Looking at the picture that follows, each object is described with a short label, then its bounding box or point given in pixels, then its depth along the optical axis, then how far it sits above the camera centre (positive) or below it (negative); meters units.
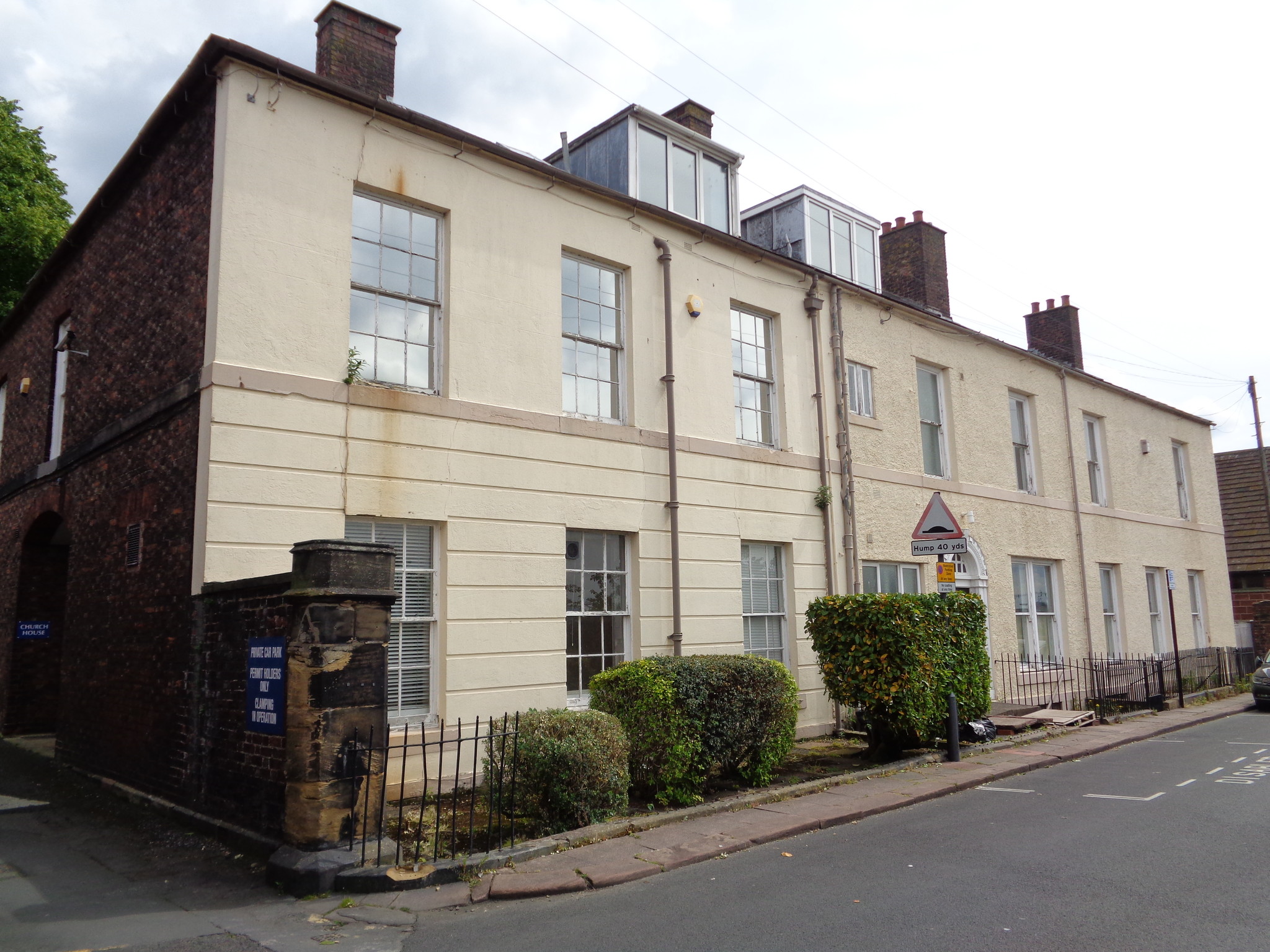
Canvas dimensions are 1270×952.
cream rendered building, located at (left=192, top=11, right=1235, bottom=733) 9.17 +2.72
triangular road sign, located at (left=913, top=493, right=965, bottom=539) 11.25 +1.13
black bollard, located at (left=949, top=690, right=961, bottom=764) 11.51 -1.43
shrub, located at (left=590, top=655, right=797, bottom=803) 8.98 -0.95
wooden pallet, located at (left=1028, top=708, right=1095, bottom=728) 14.73 -1.63
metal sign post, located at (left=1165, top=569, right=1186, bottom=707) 17.59 -0.78
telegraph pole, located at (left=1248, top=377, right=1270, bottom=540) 29.11 +5.23
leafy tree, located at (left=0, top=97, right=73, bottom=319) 21.84 +10.02
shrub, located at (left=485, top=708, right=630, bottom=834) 7.96 -1.25
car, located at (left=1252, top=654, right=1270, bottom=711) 18.19 -1.46
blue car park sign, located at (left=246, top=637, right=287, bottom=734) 7.17 -0.43
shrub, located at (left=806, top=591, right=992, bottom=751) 11.10 -0.49
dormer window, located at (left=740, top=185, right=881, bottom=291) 17.12 +7.24
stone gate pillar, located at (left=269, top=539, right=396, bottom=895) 6.78 -0.49
